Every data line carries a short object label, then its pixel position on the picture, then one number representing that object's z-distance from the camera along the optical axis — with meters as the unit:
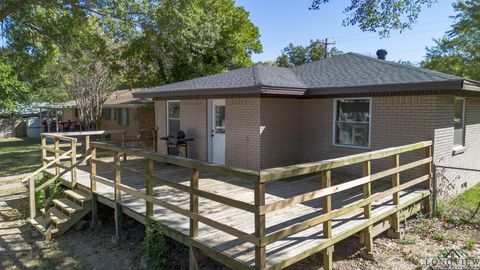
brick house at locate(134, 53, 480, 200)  7.70
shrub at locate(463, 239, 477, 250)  5.67
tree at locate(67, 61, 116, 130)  21.08
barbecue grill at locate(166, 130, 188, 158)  10.50
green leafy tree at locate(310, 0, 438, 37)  7.84
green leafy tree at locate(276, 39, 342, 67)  43.62
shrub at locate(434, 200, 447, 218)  7.04
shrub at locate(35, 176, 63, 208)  8.55
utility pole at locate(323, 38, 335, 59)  34.78
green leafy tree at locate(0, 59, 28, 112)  15.50
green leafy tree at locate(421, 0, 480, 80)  22.74
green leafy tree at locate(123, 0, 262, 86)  13.99
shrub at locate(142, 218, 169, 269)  5.18
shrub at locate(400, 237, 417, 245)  5.89
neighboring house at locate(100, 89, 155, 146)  20.39
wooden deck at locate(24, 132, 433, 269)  4.04
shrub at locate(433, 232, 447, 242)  5.99
